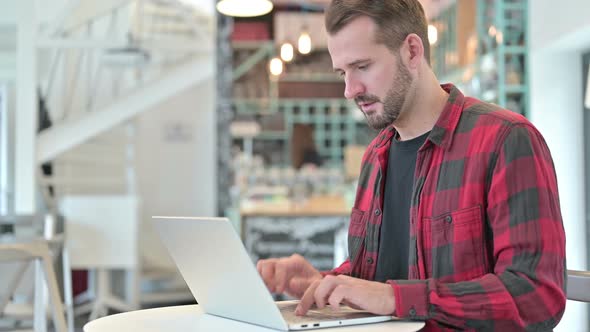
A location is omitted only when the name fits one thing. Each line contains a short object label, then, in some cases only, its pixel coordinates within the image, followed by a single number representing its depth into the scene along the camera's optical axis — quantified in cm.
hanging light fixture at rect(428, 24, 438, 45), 643
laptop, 134
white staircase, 705
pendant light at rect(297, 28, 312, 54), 749
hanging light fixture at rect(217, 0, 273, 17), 515
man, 142
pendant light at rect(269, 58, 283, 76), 868
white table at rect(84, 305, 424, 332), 139
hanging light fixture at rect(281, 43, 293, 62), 792
